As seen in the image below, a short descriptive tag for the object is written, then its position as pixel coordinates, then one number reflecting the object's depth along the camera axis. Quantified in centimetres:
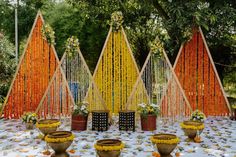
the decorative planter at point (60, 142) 484
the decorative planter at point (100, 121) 744
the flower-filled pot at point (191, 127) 610
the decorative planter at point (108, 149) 448
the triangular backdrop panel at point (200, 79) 885
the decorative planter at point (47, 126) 612
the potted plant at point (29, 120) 740
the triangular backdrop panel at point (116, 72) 839
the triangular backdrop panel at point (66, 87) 842
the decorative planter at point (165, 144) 479
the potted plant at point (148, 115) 744
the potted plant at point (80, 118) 744
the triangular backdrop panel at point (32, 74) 879
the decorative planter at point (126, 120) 746
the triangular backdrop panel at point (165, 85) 841
